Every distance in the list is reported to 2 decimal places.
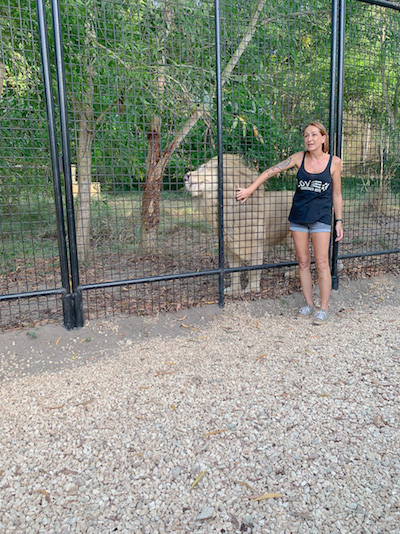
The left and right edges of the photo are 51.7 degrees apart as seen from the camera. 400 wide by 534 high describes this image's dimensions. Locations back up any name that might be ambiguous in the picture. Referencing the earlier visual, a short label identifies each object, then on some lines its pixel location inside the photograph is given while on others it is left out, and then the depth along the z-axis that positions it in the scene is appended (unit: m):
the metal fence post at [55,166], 3.66
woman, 4.42
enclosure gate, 3.73
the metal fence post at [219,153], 4.33
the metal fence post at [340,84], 4.97
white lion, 4.93
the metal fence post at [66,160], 3.70
